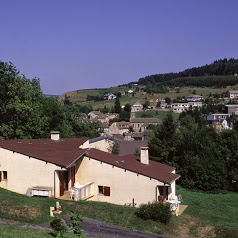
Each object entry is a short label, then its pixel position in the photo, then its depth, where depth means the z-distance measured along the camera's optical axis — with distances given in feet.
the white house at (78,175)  101.30
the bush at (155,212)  88.94
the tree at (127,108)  642.55
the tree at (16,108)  147.64
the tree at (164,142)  158.81
